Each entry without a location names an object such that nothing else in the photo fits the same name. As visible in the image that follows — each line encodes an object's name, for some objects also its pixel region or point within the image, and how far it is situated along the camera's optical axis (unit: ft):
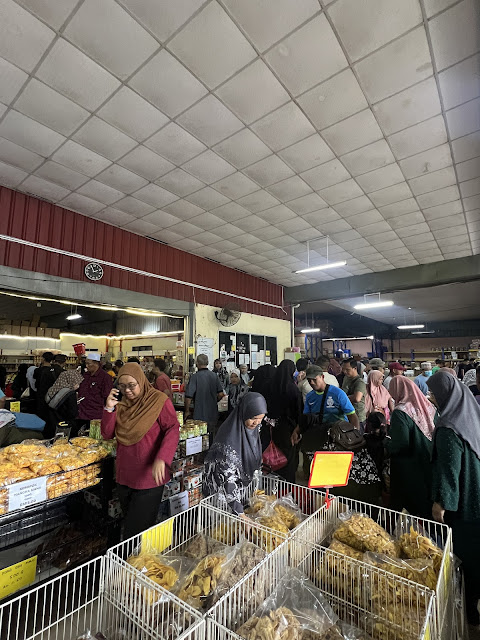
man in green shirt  14.74
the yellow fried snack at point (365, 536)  4.74
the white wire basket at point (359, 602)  3.44
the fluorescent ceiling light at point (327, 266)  19.12
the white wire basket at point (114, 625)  3.05
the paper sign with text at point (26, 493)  5.83
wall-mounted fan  23.56
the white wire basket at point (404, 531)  3.75
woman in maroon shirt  7.24
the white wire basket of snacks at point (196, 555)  3.77
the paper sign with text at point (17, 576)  5.74
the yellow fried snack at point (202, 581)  3.76
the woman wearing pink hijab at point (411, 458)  8.33
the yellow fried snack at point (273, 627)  3.32
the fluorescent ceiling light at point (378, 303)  28.79
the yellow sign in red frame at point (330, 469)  4.98
